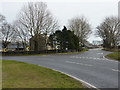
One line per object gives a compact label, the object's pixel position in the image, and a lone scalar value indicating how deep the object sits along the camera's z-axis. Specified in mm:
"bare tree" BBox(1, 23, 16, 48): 50319
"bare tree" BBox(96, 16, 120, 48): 54500
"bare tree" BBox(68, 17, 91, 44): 54500
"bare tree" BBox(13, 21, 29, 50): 38500
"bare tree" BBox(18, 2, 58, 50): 36656
